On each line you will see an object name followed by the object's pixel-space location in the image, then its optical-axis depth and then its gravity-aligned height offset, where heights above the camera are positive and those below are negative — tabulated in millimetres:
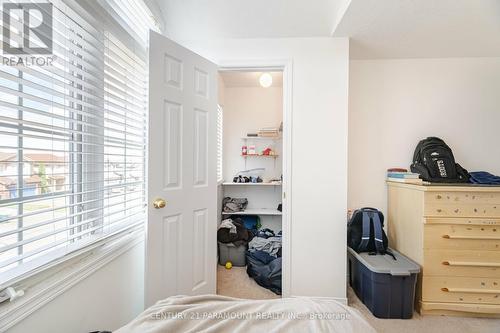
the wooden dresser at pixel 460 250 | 1854 -695
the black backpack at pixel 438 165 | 2160 +15
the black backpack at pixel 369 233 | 2105 -638
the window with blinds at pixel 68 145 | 830 +79
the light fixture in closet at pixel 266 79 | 2766 +1045
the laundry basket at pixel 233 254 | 2859 -1144
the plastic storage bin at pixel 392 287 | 1852 -1006
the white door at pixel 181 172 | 1572 -71
